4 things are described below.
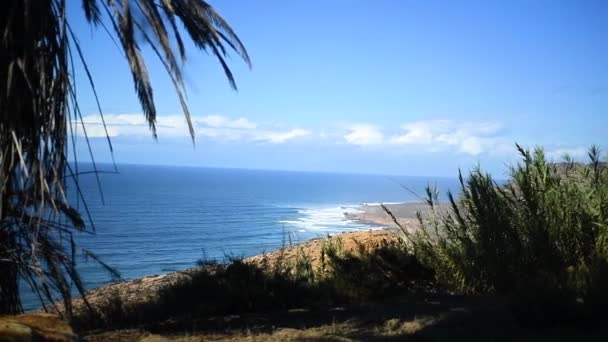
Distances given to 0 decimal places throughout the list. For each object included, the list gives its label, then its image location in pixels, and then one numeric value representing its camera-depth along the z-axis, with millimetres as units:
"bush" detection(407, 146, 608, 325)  8719
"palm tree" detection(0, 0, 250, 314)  4996
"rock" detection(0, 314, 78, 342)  4020
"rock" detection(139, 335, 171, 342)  5488
